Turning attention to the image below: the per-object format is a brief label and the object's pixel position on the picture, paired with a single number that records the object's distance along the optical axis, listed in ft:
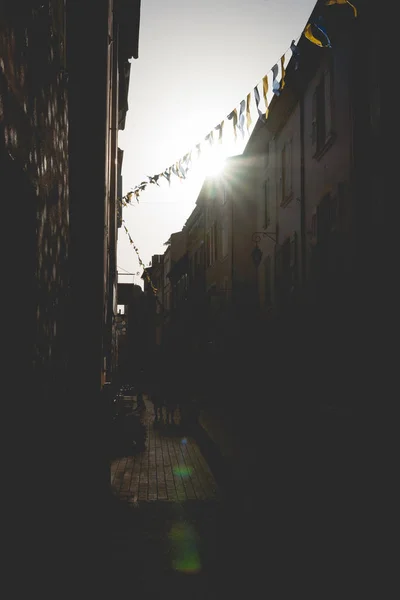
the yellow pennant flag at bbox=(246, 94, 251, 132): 28.50
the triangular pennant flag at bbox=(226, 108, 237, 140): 30.17
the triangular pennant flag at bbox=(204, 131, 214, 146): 32.87
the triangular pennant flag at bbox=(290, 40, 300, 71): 26.25
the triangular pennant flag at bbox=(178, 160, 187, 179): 37.80
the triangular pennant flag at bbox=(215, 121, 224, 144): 31.67
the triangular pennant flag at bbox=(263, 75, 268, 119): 26.89
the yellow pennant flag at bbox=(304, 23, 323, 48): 24.54
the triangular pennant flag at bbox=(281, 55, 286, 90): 25.86
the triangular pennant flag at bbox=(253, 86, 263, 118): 27.99
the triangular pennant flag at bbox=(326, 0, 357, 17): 23.08
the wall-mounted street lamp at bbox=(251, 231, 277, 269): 59.72
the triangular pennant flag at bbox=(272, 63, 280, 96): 26.12
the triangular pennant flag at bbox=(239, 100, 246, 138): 29.27
